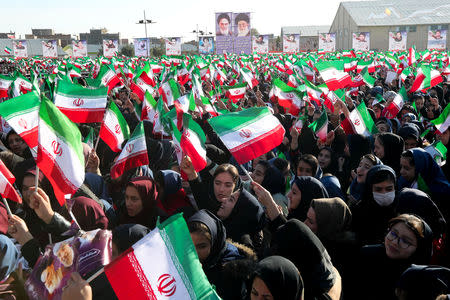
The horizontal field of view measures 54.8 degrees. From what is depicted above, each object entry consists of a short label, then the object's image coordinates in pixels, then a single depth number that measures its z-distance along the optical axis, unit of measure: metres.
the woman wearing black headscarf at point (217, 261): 2.57
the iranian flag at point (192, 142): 4.08
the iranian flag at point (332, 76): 7.96
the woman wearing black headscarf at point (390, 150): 4.86
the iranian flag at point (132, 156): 4.17
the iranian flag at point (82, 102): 5.51
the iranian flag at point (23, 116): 3.70
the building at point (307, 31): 75.88
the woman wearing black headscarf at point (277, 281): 2.07
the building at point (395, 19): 65.78
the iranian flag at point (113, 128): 4.95
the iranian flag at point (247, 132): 3.99
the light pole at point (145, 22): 38.09
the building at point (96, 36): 92.81
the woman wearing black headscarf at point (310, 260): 2.39
